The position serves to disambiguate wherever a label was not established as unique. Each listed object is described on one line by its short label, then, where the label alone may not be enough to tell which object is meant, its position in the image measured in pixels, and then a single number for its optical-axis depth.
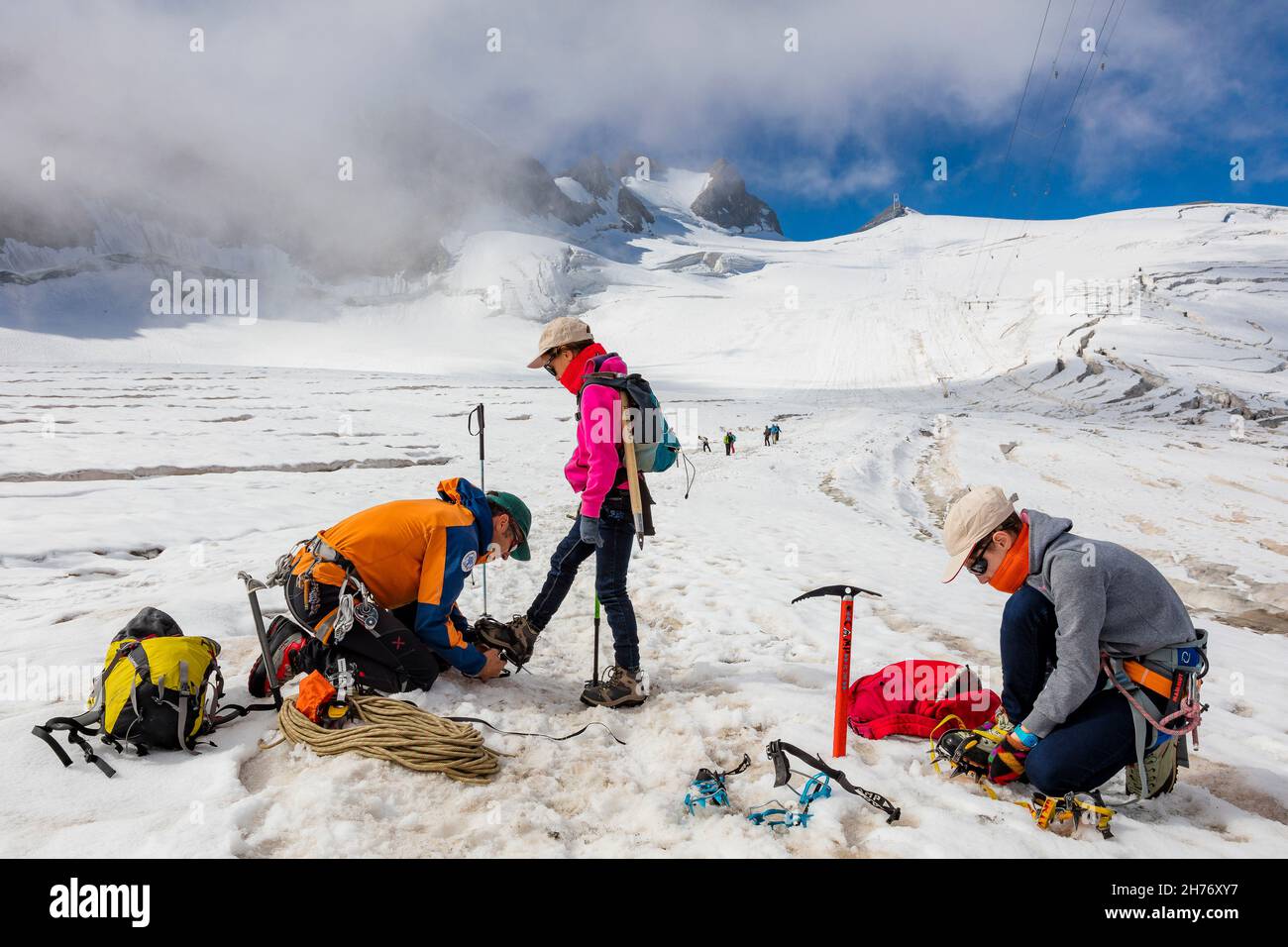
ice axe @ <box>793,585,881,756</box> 3.49
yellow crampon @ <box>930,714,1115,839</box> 2.95
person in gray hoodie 3.05
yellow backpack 3.26
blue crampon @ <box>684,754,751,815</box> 3.25
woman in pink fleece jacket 4.21
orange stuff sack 3.66
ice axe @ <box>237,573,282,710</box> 3.83
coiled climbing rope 3.34
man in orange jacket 3.94
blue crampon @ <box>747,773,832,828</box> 3.04
